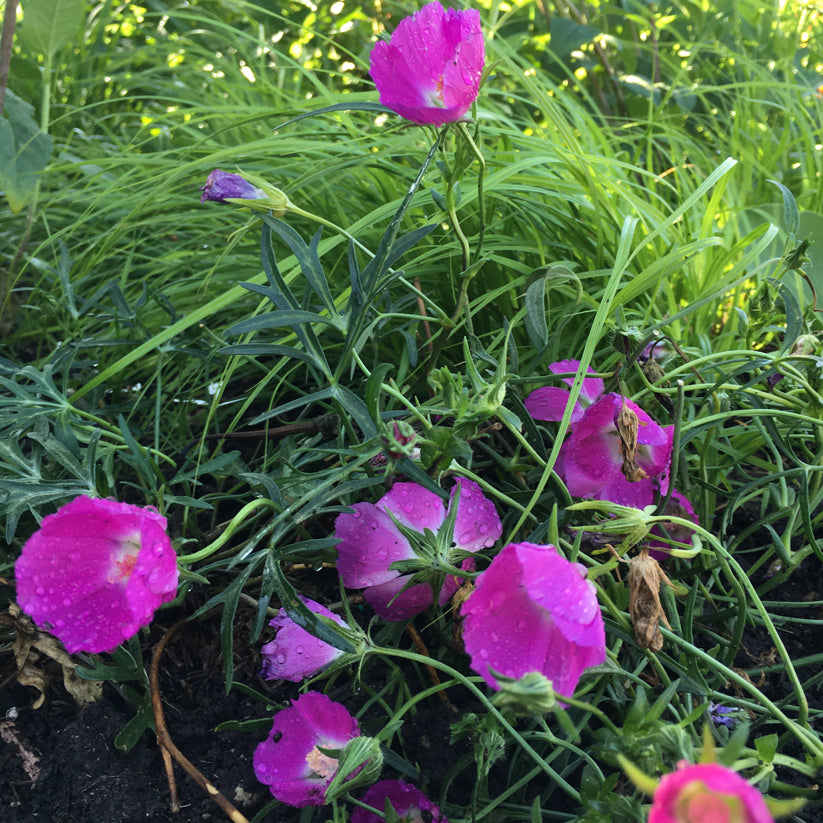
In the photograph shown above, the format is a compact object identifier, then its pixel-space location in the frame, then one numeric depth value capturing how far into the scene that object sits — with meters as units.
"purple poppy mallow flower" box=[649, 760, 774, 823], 0.27
